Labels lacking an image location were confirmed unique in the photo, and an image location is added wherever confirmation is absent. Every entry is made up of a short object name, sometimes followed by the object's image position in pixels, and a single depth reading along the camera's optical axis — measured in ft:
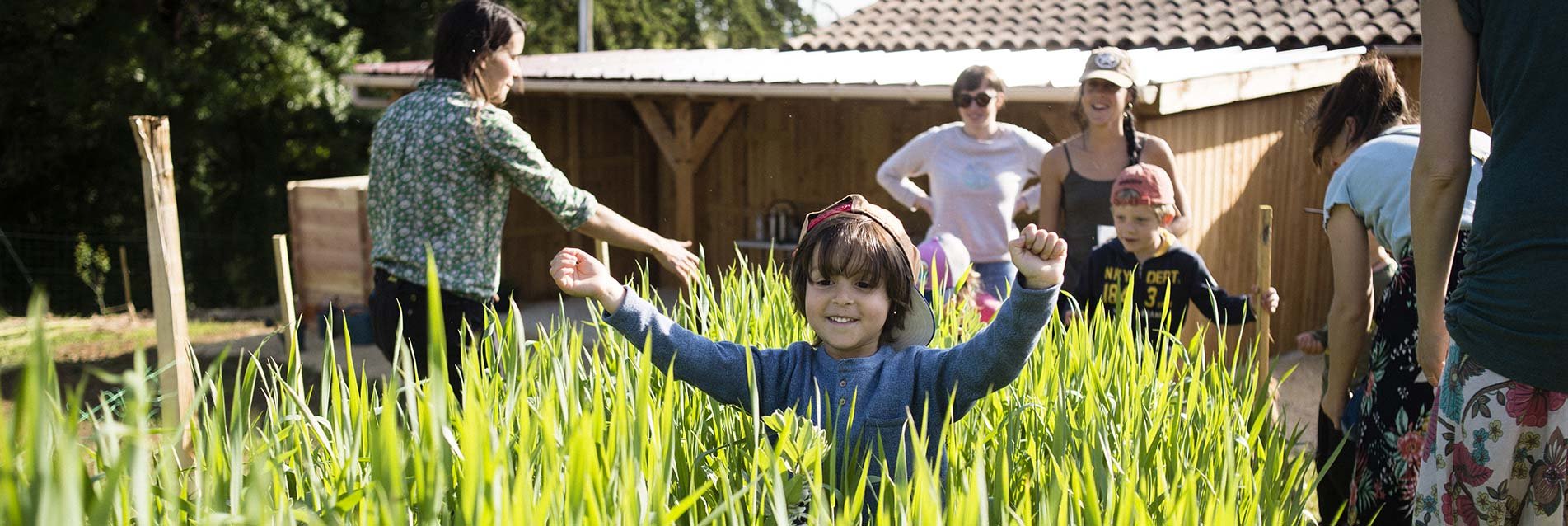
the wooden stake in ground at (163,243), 9.02
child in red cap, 11.01
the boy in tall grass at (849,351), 6.16
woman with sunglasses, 14.38
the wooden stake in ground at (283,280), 7.32
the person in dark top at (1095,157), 13.09
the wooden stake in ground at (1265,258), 9.68
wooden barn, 25.07
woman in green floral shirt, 9.63
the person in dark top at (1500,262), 5.61
